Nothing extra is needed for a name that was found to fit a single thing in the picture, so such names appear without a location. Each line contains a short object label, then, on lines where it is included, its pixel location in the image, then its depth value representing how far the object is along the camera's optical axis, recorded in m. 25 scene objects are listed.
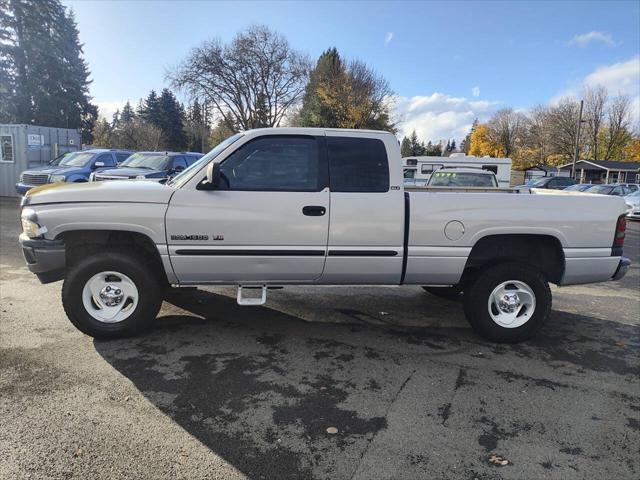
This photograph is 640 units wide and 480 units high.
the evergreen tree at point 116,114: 83.81
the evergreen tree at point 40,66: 39.22
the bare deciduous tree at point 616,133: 59.45
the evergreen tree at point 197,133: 62.12
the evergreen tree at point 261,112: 39.68
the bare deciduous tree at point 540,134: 63.28
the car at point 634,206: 21.34
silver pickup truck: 4.32
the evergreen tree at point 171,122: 59.38
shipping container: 18.89
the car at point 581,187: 24.85
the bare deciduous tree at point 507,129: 76.38
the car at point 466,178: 11.73
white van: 17.36
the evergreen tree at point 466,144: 112.24
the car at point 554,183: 31.80
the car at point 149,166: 12.23
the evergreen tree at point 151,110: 59.03
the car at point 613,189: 22.83
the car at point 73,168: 14.26
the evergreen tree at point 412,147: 85.19
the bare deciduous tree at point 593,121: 59.72
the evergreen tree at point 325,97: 37.62
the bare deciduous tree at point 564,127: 59.72
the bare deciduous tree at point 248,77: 37.59
